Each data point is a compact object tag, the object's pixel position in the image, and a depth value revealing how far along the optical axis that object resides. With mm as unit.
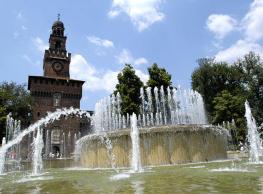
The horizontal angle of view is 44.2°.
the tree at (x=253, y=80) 41531
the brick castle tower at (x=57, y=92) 53281
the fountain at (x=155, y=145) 12273
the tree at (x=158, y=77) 34000
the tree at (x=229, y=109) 38312
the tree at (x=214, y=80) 44844
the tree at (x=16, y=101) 45981
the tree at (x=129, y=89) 32500
